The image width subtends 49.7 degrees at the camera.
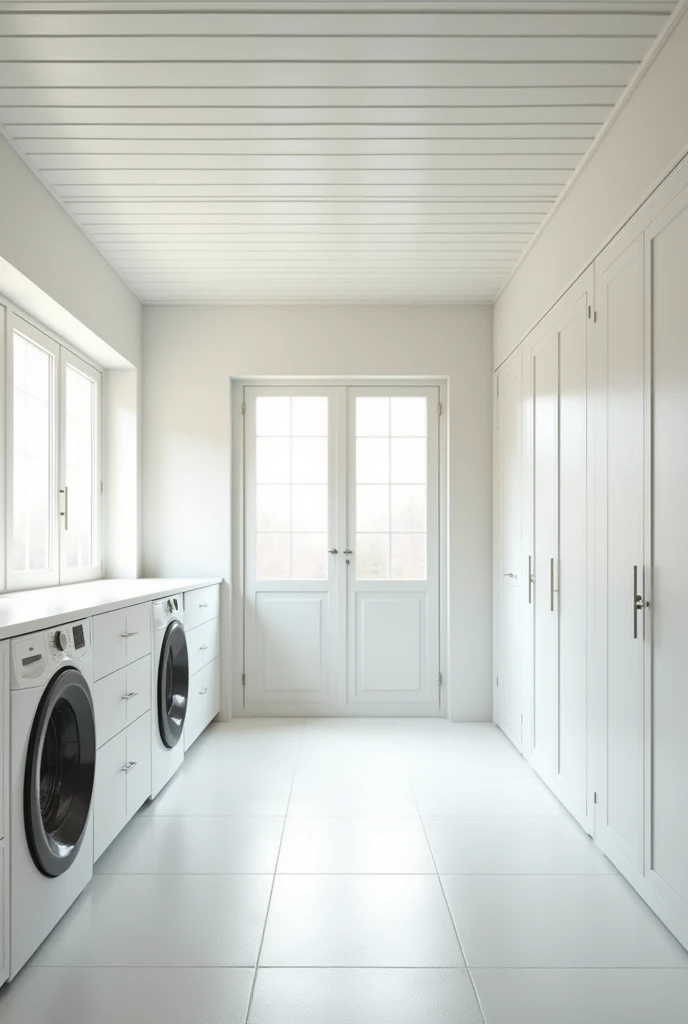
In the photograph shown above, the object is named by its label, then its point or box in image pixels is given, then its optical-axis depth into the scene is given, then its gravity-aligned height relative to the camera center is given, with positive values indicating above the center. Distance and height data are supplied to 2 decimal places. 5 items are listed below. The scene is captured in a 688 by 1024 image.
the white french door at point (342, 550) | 4.75 -0.23
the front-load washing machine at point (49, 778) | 1.83 -0.74
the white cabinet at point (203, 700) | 3.85 -1.04
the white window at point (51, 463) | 3.31 +0.26
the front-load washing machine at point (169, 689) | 3.21 -0.81
